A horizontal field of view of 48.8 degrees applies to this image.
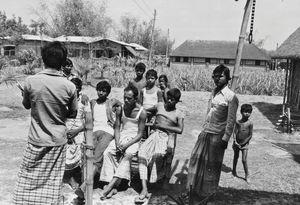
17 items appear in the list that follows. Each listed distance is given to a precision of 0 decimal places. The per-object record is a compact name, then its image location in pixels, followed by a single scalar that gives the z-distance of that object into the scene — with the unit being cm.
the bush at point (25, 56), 2794
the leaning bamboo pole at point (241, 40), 402
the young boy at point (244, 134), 548
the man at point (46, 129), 287
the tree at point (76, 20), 5144
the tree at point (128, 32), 6462
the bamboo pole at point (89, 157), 293
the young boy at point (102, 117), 492
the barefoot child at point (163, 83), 666
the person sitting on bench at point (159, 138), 473
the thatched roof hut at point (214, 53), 3956
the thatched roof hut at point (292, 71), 1170
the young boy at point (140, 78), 623
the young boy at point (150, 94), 592
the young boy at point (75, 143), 477
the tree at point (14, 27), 3325
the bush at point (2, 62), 1214
